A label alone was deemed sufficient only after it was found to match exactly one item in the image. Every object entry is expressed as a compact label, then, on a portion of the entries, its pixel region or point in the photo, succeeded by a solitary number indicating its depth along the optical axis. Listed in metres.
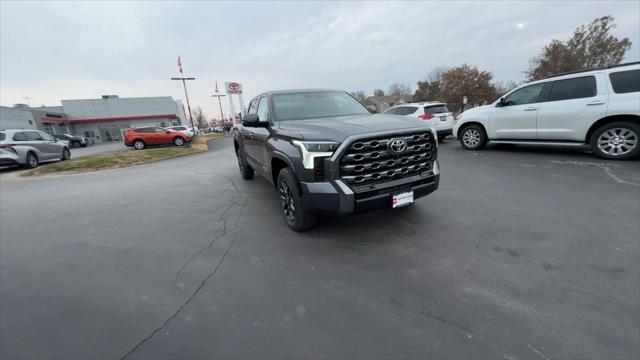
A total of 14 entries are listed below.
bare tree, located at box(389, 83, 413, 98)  78.56
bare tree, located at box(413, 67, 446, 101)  51.28
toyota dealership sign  27.47
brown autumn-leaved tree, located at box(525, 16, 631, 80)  23.36
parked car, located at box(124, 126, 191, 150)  18.55
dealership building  44.78
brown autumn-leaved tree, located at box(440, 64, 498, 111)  40.97
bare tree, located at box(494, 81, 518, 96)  48.46
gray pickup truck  2.83
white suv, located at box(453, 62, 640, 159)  5.53
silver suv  10.03
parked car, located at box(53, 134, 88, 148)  29.09
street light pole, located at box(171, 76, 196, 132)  26.95
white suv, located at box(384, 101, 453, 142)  9.89
